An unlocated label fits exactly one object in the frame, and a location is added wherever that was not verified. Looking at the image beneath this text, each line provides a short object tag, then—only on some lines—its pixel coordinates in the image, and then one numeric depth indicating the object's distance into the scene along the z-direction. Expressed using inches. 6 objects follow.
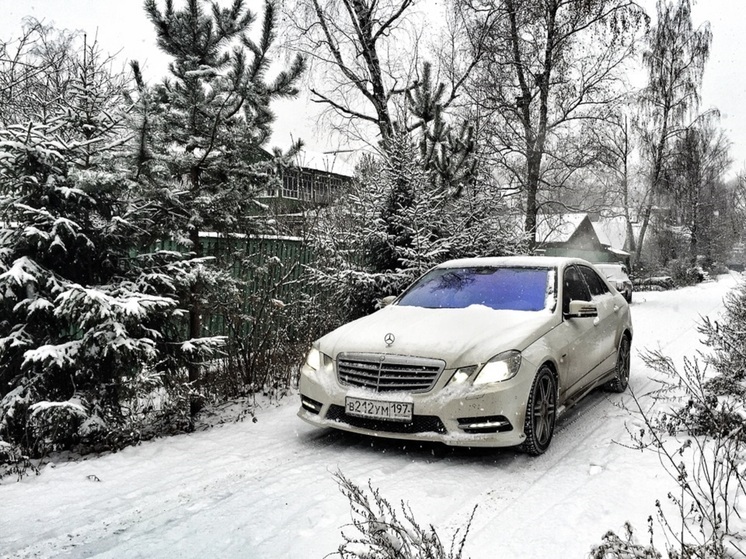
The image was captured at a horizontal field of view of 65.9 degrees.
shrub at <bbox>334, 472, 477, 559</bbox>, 78.7
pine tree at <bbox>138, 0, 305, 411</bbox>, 201.9
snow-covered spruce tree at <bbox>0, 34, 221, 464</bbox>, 162.2
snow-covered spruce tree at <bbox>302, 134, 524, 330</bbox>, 341.1
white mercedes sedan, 161.9
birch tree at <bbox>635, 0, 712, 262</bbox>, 1222.9
